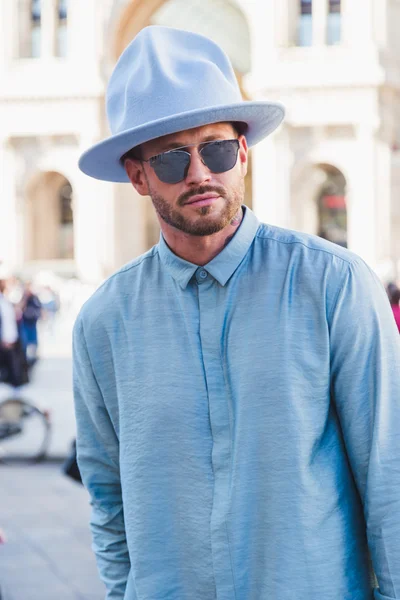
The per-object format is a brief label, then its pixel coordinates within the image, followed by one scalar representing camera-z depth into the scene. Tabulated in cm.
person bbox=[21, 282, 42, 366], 1552
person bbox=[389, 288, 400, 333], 613
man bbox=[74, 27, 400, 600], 148
